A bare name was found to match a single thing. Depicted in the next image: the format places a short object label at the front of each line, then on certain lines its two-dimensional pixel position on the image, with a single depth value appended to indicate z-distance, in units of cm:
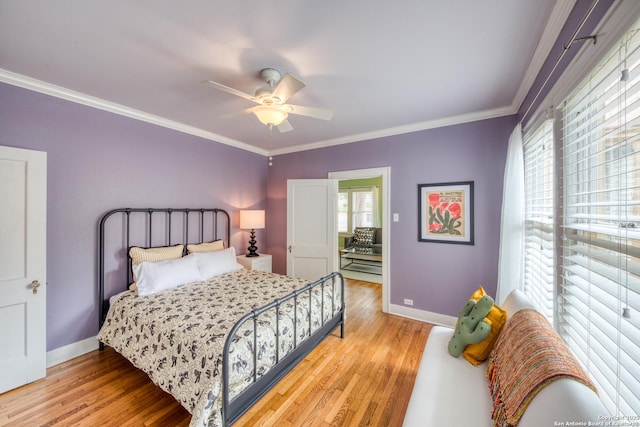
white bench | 80
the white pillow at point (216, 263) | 305
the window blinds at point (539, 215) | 173
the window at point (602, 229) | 88
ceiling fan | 181
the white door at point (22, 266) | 200
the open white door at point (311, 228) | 393
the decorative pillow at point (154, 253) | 276
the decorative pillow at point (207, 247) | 333
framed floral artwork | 303
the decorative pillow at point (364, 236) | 661
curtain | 222
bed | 158
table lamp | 387
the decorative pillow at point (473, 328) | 163
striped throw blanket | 96
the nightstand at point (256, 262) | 382
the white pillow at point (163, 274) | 252
